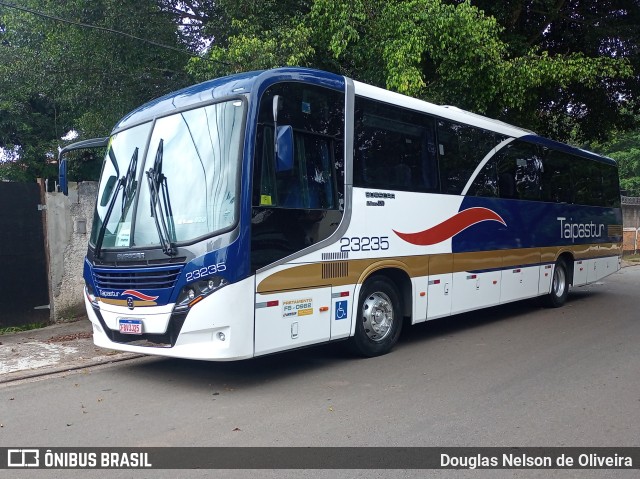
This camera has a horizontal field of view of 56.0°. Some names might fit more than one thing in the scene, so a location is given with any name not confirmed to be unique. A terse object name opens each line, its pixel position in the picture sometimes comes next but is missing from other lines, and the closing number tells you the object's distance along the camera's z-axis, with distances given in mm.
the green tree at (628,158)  35406
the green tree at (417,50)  10641
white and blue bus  6195
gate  9523
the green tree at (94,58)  12898
